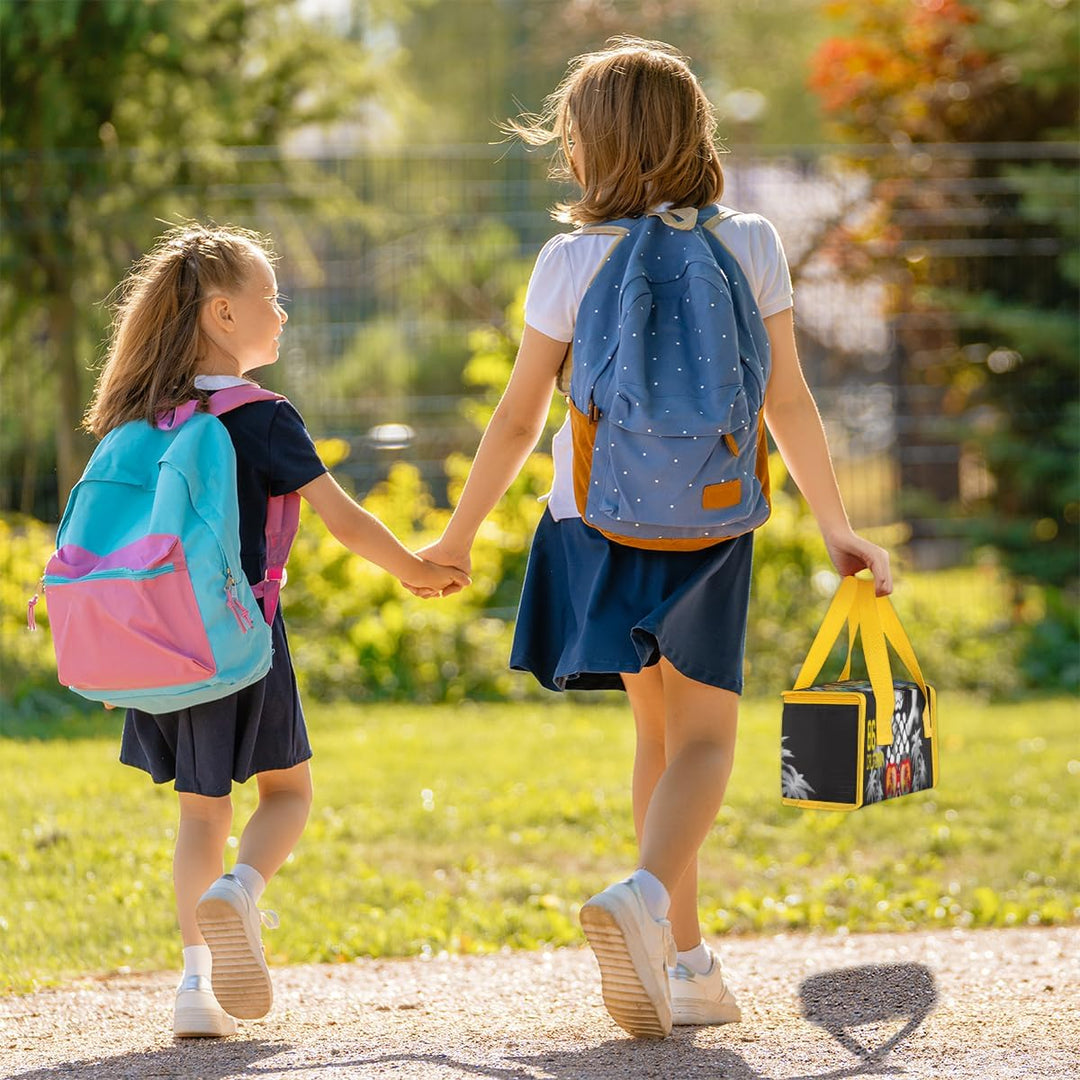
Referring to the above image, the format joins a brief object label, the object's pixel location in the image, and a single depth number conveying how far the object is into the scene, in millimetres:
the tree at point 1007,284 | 18187
